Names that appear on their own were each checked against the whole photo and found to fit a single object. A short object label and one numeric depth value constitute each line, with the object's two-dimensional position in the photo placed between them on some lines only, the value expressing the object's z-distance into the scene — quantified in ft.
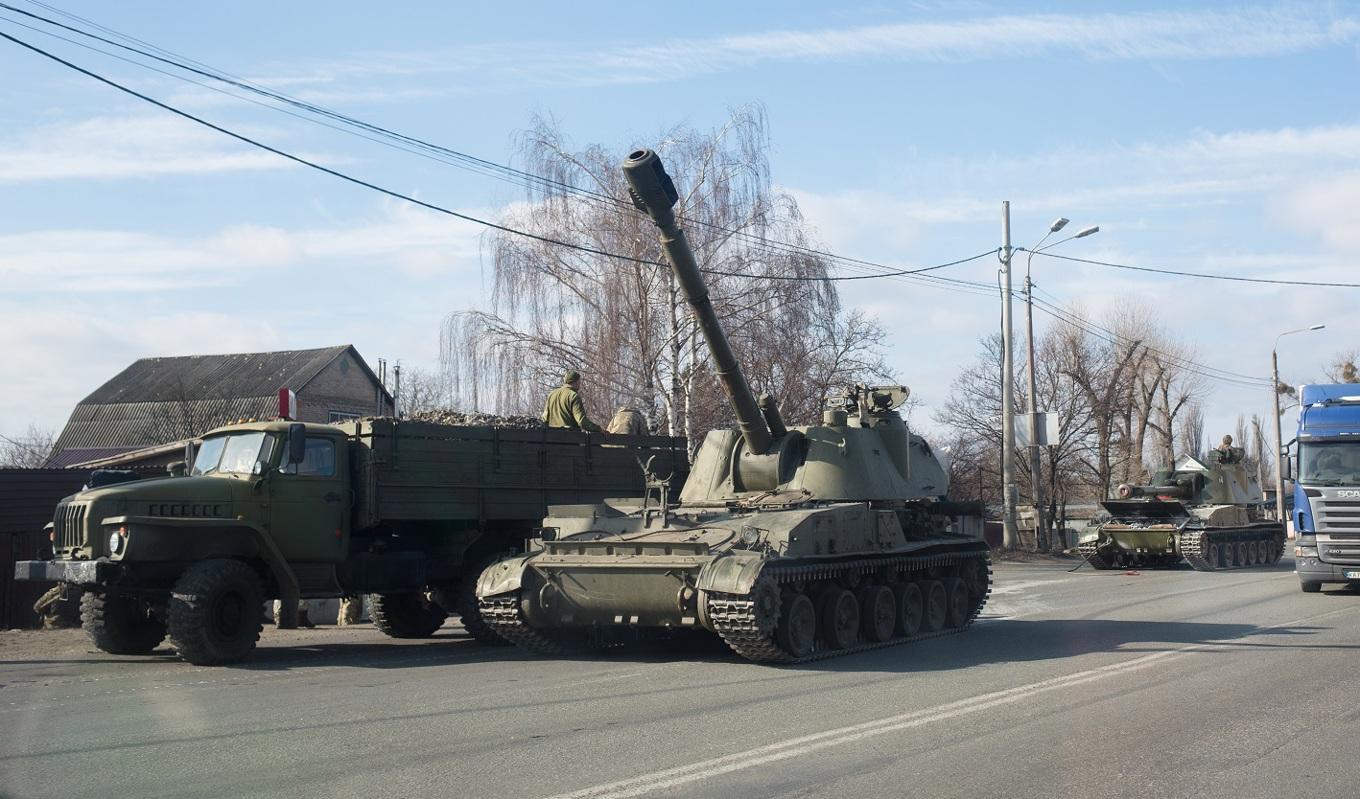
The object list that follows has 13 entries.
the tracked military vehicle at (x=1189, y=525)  91.71
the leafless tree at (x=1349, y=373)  118.46
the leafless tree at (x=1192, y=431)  194.97
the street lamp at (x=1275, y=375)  168.25
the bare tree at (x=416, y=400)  125.52
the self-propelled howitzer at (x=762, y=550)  37.83
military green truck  38.96
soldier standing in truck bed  53.78
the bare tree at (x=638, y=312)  87.15
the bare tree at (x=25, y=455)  164.19
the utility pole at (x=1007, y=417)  98.94
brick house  138.41
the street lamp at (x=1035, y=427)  99.35
